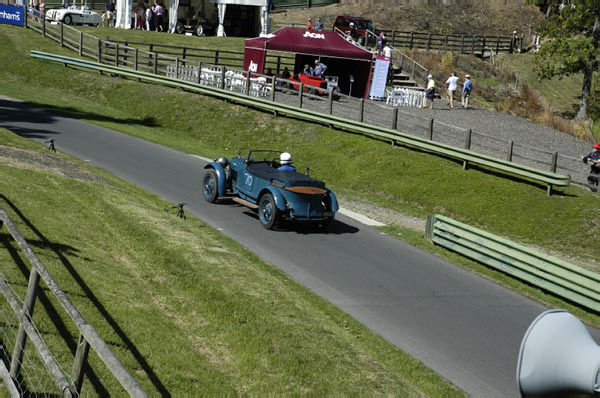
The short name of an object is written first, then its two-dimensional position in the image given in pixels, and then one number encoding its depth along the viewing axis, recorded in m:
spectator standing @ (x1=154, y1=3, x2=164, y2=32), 50.75
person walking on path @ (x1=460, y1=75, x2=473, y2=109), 38.72
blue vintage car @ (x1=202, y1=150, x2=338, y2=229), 15.35
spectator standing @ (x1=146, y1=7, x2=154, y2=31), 50.11
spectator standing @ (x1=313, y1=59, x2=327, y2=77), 35.94
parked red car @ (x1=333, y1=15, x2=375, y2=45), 49.41
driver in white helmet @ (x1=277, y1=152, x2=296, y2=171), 16.59
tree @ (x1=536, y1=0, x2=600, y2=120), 43.97
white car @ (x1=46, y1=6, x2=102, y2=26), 47.94
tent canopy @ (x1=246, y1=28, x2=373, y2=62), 35.06
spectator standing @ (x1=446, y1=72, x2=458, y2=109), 38.50
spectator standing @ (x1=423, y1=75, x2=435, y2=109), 36.88
